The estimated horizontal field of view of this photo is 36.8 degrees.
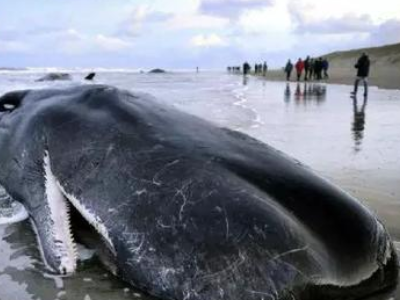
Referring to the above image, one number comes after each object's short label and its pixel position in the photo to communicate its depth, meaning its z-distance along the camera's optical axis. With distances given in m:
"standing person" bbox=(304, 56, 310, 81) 51.65
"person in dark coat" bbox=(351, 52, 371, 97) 25.94
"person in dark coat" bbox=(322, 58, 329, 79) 50.01
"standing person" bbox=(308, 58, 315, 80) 53.21
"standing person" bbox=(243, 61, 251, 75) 74.76
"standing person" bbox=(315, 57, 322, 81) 49.41
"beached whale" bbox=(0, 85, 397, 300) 3.13
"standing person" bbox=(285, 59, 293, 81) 51.91
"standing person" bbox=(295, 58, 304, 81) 48.96
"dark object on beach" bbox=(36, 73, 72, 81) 39.81
